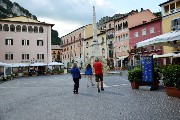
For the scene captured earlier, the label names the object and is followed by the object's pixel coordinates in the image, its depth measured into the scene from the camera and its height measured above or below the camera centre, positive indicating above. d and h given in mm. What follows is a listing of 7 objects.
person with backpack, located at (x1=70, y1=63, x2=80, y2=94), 9038 -605
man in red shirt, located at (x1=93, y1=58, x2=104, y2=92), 9125 -410
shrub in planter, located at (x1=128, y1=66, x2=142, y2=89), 8866 -730
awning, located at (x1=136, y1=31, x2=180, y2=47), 7377 +1036
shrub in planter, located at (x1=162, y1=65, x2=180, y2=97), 6522 -692
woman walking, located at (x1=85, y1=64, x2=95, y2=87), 11520 -577
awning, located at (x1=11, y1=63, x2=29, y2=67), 30761 -270
